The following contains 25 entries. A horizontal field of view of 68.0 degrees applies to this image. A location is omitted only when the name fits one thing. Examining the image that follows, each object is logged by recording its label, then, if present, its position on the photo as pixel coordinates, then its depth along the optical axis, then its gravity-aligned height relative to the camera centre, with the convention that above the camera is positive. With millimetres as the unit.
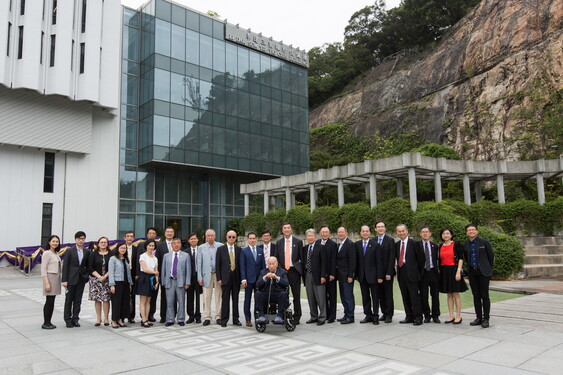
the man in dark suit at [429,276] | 7793 -955
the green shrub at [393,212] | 18453 +587
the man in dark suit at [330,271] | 8211 -879
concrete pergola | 20391 +2808
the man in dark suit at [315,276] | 8164 -977
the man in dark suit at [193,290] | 8422 -1238
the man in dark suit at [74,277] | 8164 -897
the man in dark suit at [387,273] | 8000 -906
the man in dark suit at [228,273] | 8078 -888
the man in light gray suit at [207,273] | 8281 -887
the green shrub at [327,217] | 21412 +477
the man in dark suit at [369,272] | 8016 -888
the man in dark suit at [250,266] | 8070 -746
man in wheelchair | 7371 -1114
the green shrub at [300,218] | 23219 +498
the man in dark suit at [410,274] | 7801 -915
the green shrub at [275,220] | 24797 +427
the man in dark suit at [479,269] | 7340 -808
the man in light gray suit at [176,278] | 8172 -957
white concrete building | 23250 +6799
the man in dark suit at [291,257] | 8211 -587
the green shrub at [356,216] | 19797 +475
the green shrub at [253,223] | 26297 +316
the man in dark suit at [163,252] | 8430 -460
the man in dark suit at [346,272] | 8094 -897
